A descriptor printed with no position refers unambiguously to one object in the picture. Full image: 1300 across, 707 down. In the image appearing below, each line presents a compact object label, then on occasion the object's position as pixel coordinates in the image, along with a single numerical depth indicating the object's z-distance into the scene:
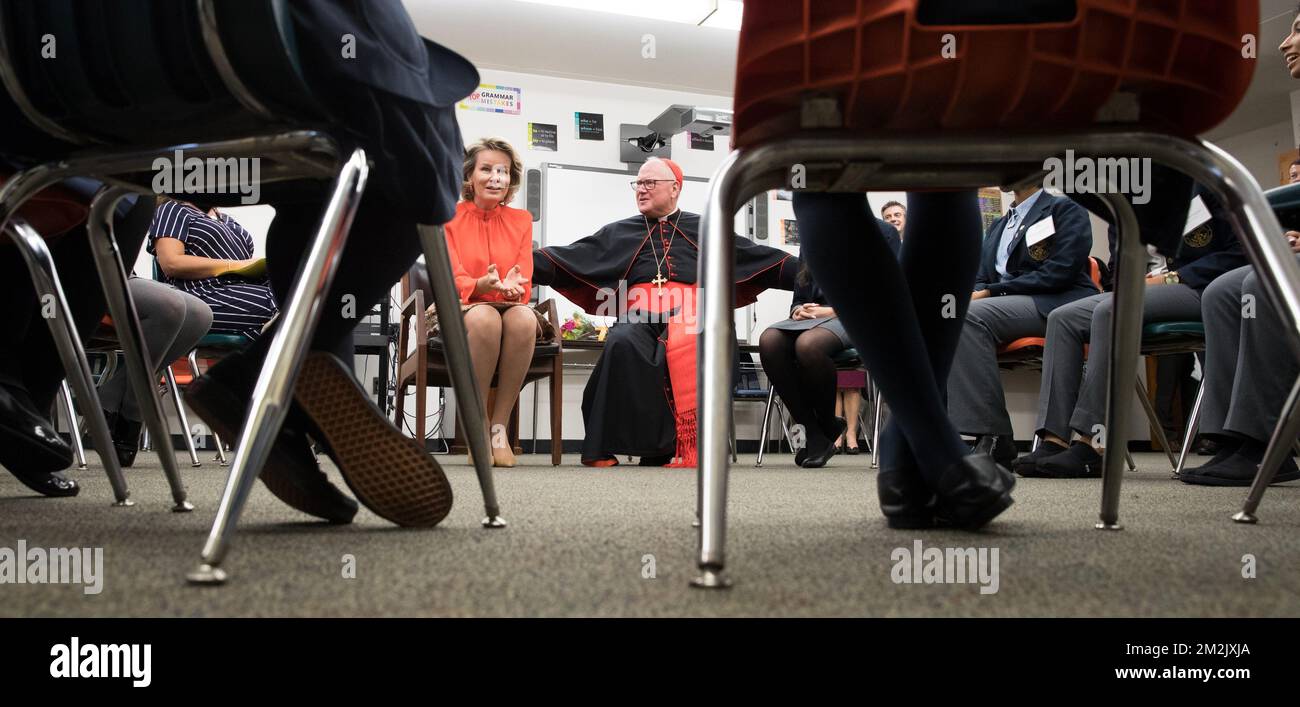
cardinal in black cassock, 3.08
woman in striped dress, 2.79
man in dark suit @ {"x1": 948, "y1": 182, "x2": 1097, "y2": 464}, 2.45
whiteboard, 5.73
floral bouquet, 4.76
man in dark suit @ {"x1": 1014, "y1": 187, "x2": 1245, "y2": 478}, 2.18
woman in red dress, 2.90
